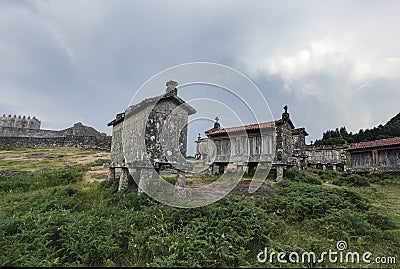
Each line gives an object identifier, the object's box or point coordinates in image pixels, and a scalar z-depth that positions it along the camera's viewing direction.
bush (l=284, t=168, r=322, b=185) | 14.44
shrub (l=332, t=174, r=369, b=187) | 14.98
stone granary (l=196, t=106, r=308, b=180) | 14.77
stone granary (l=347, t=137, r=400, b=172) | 19.39
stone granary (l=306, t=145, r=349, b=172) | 26.12
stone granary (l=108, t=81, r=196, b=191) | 9.04
